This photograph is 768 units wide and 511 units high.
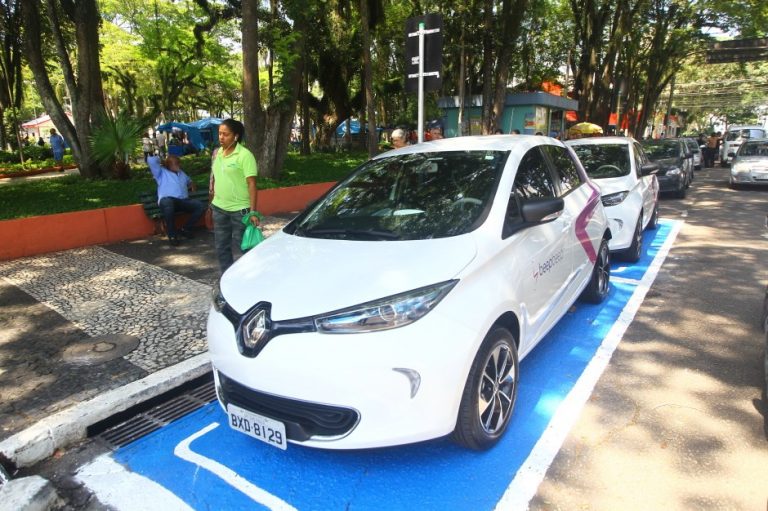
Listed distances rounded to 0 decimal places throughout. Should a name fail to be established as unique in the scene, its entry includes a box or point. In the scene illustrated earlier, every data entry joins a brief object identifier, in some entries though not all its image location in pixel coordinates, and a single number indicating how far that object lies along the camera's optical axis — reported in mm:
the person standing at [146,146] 11258
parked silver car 14215
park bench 7934
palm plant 10352
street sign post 6867
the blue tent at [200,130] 30247
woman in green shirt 4922
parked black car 12594
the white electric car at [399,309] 2367
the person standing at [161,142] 26569
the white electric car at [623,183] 6379
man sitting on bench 7477
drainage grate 3242
